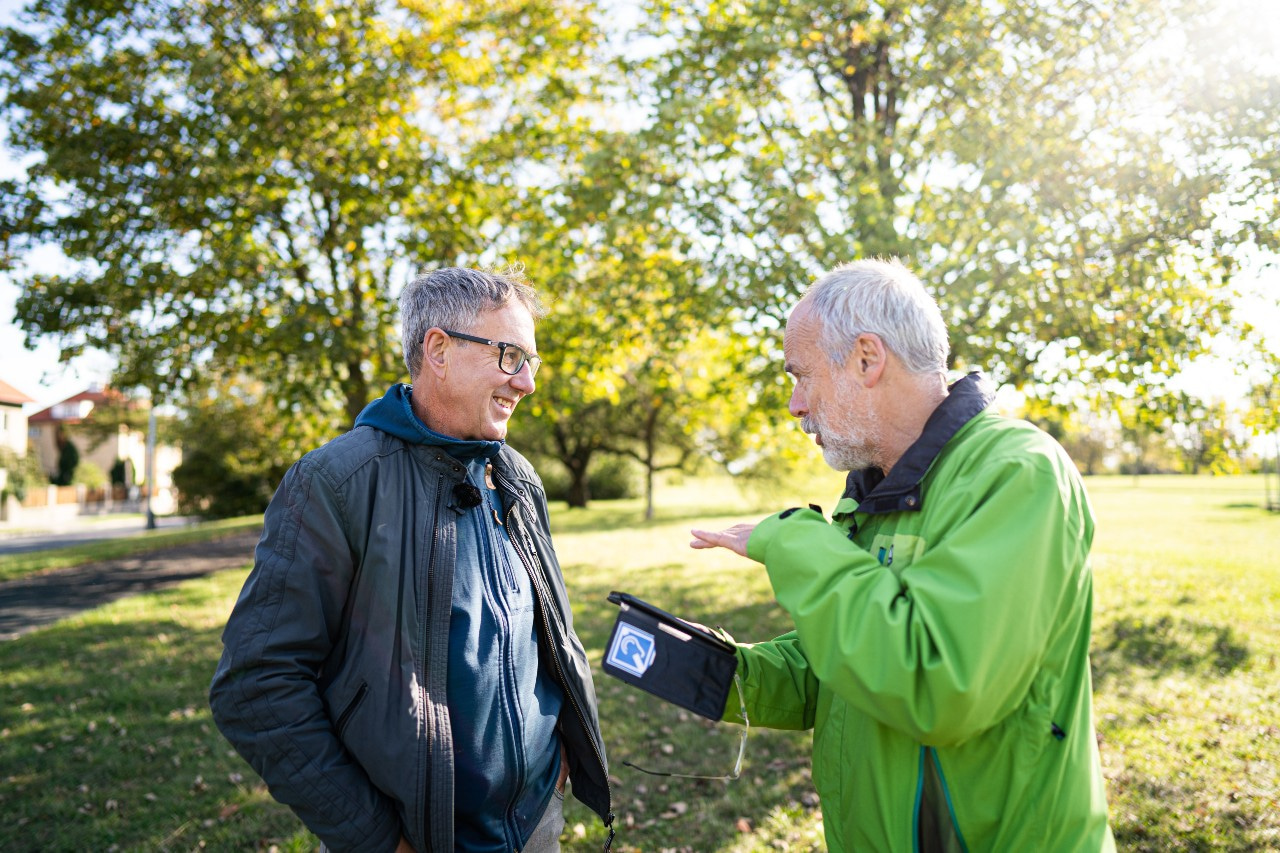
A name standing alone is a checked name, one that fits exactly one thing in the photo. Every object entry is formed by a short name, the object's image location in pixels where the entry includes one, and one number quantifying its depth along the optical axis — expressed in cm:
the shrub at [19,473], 3616
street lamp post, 2812
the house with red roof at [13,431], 3539
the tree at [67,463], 5247
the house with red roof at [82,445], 5528
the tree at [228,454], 2380
